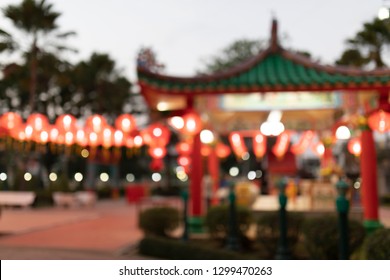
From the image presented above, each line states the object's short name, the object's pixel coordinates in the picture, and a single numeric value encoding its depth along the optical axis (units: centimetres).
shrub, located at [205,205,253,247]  872
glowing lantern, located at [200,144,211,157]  1835
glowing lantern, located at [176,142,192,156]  2112
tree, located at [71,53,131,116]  3259
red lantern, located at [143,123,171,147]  1349
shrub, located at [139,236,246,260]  755
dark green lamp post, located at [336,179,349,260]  543
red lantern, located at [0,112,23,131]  1306
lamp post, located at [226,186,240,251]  819
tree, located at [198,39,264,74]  2733
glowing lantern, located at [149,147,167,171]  1738
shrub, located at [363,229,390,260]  496
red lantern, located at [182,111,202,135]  1012
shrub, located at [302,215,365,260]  655
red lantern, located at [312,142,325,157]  1581
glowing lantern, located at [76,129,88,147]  1343
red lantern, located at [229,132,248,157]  1593
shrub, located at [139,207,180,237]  959
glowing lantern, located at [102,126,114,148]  1330
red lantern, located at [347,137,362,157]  1309
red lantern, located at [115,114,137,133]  1288
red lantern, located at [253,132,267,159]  1655
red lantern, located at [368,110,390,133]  915
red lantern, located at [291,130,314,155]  1640
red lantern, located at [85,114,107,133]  1289
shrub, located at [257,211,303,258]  762
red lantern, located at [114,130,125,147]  1354
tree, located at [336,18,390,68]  2147
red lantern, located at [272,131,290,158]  1650
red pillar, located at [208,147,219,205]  1811
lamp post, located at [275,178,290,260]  707
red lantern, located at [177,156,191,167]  2339
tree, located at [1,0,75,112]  2189
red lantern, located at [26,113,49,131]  1270
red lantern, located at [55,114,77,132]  1248
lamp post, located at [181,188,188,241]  921
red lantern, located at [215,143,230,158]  1850
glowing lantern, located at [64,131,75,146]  1310
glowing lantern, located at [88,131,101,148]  1341
